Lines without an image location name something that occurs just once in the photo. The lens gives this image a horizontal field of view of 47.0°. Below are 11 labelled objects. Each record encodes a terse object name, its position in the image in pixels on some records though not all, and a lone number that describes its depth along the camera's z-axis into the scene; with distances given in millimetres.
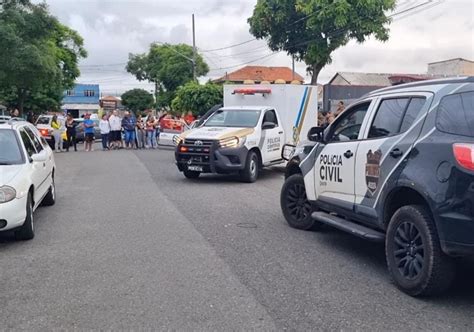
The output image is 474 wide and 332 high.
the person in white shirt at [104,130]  23531
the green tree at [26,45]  18922
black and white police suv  4488
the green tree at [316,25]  24375
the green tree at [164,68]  57438
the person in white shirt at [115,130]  23625
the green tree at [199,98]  27250
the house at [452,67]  48938
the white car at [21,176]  6617
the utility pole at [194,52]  40206
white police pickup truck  12500
